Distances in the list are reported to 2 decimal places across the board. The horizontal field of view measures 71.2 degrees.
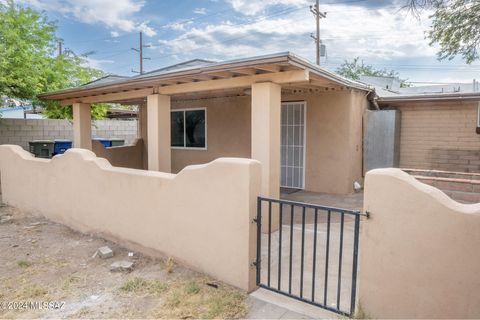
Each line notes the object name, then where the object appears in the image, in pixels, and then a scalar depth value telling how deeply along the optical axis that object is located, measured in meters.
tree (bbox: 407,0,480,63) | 6.39
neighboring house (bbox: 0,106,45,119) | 23.95
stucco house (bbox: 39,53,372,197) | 5.35
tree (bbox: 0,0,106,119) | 8.45
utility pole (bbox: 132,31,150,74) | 31.00
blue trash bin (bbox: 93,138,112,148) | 14.71
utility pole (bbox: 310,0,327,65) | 18.78
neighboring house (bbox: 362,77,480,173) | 7.64
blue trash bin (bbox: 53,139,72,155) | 11.76
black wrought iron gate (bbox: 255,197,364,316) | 3.28
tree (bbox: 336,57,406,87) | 33.91
